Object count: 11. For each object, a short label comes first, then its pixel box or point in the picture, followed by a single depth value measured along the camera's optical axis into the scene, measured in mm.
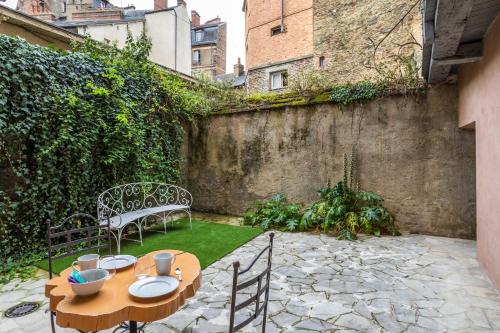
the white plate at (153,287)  1614
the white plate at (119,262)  1998
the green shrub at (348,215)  5238
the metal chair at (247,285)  1497
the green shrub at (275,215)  5836
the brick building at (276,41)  12977
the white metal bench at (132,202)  4637
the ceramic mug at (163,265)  1856
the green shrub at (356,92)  5547
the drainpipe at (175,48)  13441
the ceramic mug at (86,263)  1849
